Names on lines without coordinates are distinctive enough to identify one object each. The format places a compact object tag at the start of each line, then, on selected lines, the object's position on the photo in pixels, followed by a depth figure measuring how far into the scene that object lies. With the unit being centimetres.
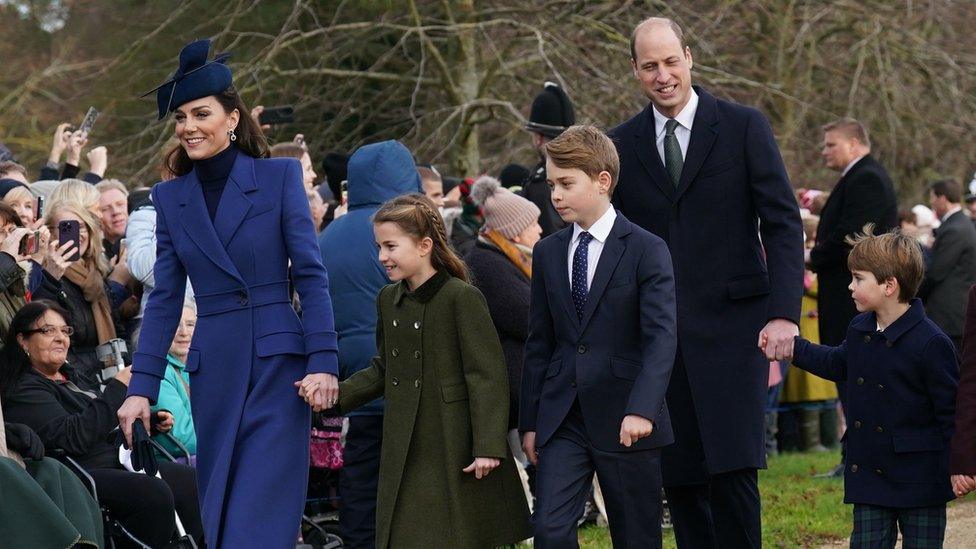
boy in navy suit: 1035
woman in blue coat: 1045
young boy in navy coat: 1163
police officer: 1777
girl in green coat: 1131
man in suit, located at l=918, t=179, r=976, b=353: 2305
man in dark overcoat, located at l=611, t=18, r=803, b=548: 1111
